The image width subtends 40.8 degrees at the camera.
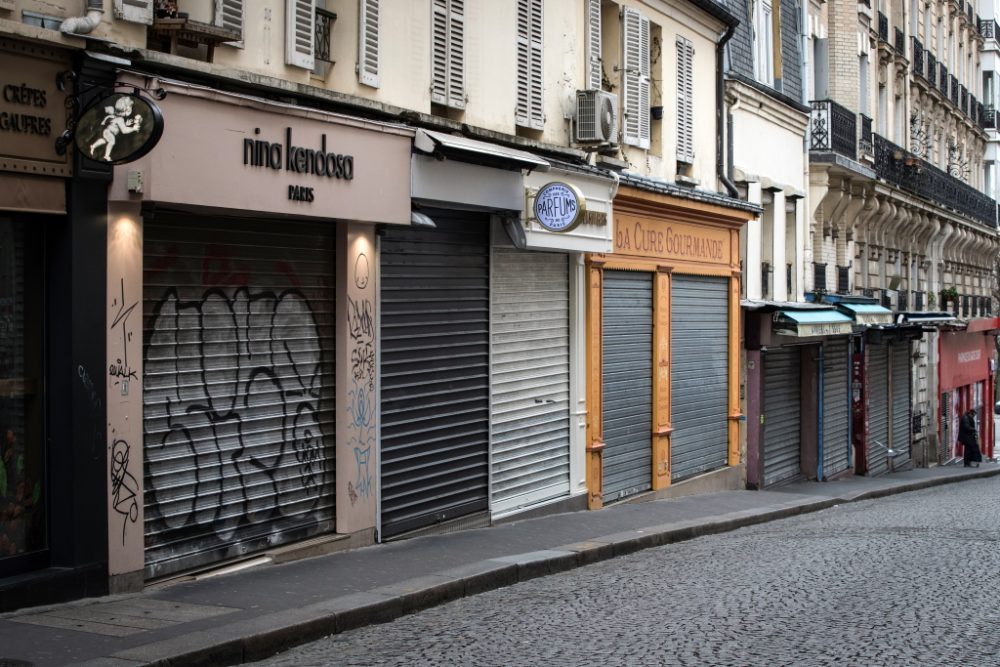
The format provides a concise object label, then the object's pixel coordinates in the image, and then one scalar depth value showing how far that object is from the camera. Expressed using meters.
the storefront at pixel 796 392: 21.61
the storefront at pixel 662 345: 16.73
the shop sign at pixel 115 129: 8.21
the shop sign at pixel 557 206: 13.77
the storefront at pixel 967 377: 37.66
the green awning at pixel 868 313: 24.73
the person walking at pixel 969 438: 34.00
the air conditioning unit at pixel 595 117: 15.39
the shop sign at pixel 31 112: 8.00
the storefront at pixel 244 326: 8.99
